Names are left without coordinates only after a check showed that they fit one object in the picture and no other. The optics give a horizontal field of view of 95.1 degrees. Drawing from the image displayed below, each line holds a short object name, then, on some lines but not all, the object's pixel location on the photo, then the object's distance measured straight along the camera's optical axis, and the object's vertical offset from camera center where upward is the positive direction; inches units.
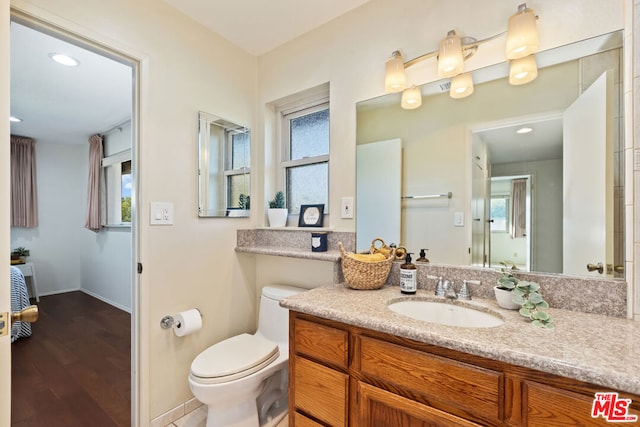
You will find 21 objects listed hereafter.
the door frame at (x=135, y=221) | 60.9 -1.6
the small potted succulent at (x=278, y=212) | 82.4 +0.4
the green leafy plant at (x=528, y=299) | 38.1 -12.2
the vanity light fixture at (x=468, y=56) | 46.5 +28.0
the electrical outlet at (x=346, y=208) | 67.9 +1.3
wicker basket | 54.9 -11.0
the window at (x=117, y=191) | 155.4 +12.4
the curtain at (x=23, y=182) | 163.6 +17.6
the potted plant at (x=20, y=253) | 161.0 -22.5
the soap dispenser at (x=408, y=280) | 53.4 -12.3
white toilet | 55.8 -31.7
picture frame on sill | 75.9 -0.7
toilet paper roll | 65.4 -24.8
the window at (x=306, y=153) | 80.3 +17.3
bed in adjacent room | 112.2 -34.5
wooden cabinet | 30.1 -21.1
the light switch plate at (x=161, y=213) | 63.1 +0.1
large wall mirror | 43.9 +8.3
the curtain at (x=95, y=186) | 162.7 +15.2
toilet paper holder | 64.9 -24.4
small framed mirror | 73.6 +12.3
